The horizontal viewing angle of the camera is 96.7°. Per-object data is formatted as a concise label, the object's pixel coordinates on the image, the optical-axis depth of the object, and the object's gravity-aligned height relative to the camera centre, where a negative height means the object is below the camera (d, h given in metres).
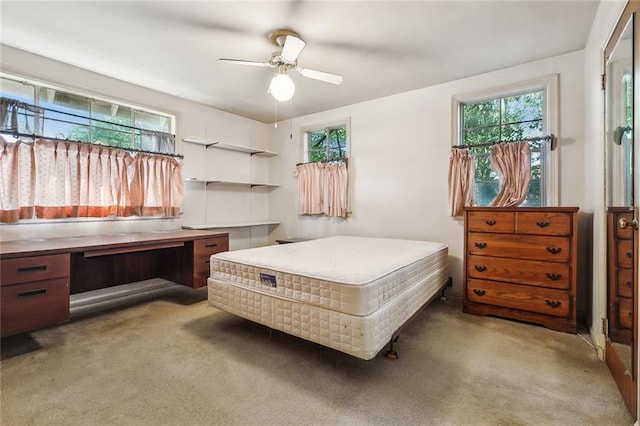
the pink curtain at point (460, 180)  3.29 +0.38
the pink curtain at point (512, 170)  2.94 +0.45
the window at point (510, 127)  2.94 +0.98
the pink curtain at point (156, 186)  3.40 +0.33
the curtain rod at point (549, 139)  2.85 +0.74
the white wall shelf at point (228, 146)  3.96 +1.01
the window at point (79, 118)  2.67 +1.03
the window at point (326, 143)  4.53 +1.15
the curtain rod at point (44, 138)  2.55 +0.72
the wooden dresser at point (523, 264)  2.43 -0.47
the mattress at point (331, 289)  1.69 -0.55
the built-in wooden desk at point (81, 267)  1.98 -0.51
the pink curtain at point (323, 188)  4.30 +0.38
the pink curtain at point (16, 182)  2.52 +0.28
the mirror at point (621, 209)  1.50 +0.02
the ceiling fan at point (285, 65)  2.29 +1.30
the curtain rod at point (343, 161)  4.29 +0.79
